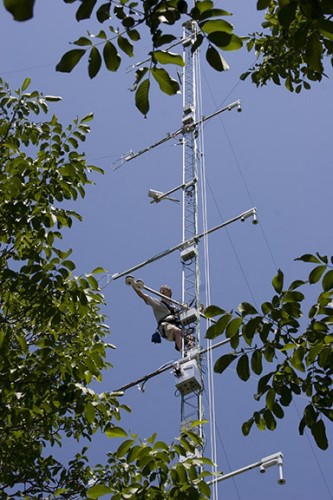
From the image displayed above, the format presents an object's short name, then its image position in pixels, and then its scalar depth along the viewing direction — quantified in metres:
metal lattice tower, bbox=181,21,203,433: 18.96
